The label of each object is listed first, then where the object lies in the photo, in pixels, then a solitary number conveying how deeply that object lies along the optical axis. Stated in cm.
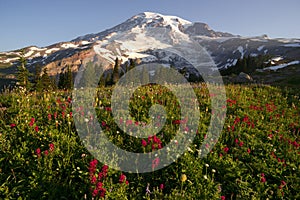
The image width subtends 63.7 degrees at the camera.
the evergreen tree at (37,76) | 5439
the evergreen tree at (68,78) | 6965
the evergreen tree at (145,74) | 6565
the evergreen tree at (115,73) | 8402
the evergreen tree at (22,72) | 3977
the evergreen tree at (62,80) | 7205
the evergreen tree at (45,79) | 5929
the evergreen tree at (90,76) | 7529
